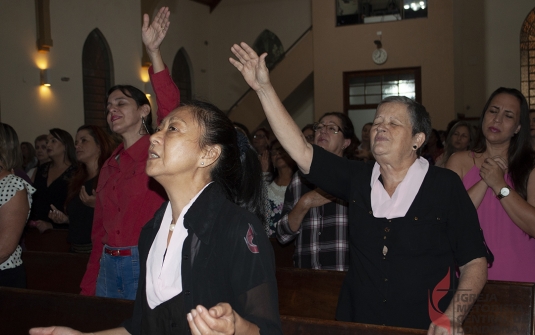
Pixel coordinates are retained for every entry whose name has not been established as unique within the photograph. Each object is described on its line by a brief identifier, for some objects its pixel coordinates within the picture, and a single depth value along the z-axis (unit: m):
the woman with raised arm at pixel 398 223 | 2.04
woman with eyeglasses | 3.11
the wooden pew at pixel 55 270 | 3.92
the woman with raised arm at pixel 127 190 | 2.67
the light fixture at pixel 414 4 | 11.86
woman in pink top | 2.70
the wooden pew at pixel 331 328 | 2.04
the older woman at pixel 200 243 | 1.49
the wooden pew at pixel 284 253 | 4.32
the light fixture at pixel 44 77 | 9.88
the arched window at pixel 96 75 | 11.05
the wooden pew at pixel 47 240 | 5.02
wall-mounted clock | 12.14
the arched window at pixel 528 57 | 12.38
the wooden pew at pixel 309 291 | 3.10
